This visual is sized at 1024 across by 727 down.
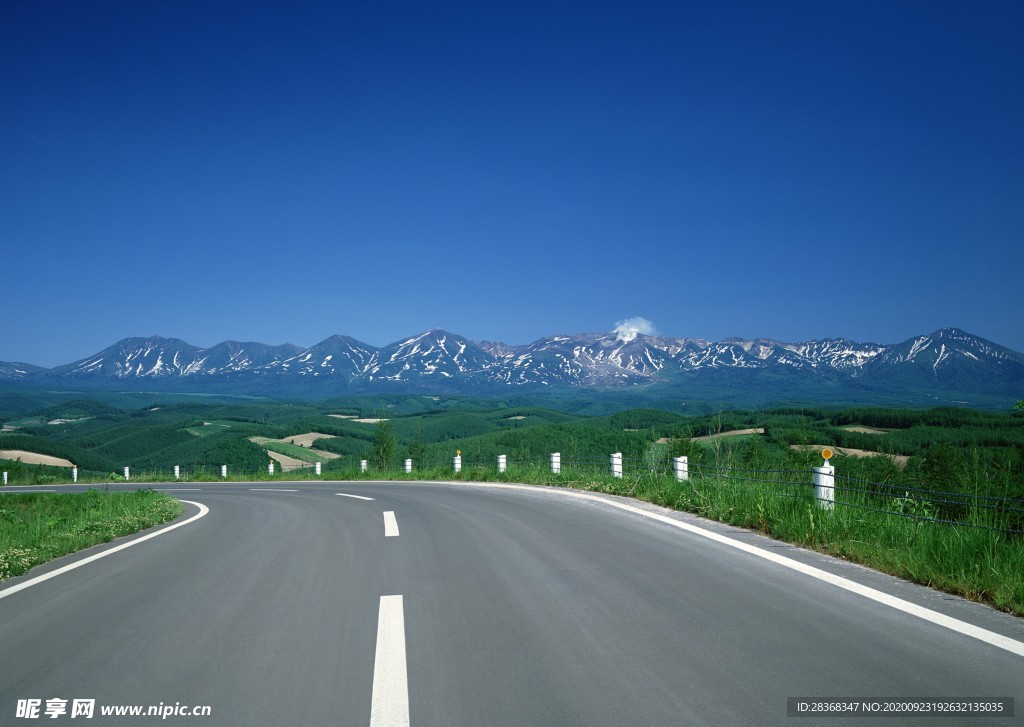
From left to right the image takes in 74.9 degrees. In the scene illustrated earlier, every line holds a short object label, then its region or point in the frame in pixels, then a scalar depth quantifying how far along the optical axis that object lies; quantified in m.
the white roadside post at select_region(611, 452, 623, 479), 15.62
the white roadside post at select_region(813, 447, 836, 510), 8.11
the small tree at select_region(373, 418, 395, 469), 46.47
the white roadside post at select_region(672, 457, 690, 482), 12.17
